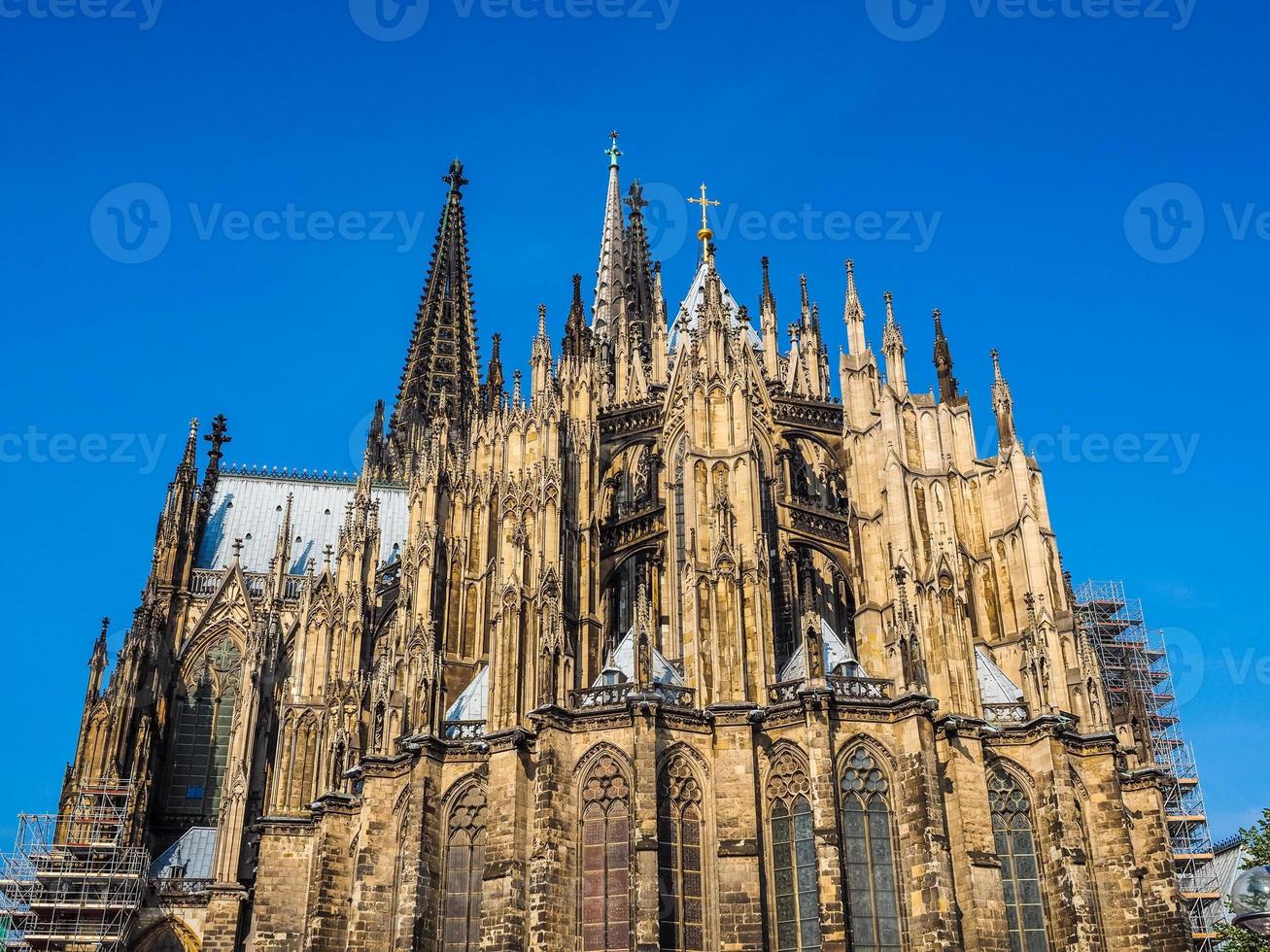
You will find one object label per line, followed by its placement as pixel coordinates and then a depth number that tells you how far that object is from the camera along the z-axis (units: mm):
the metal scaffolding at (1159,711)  55656
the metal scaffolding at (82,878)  45438
